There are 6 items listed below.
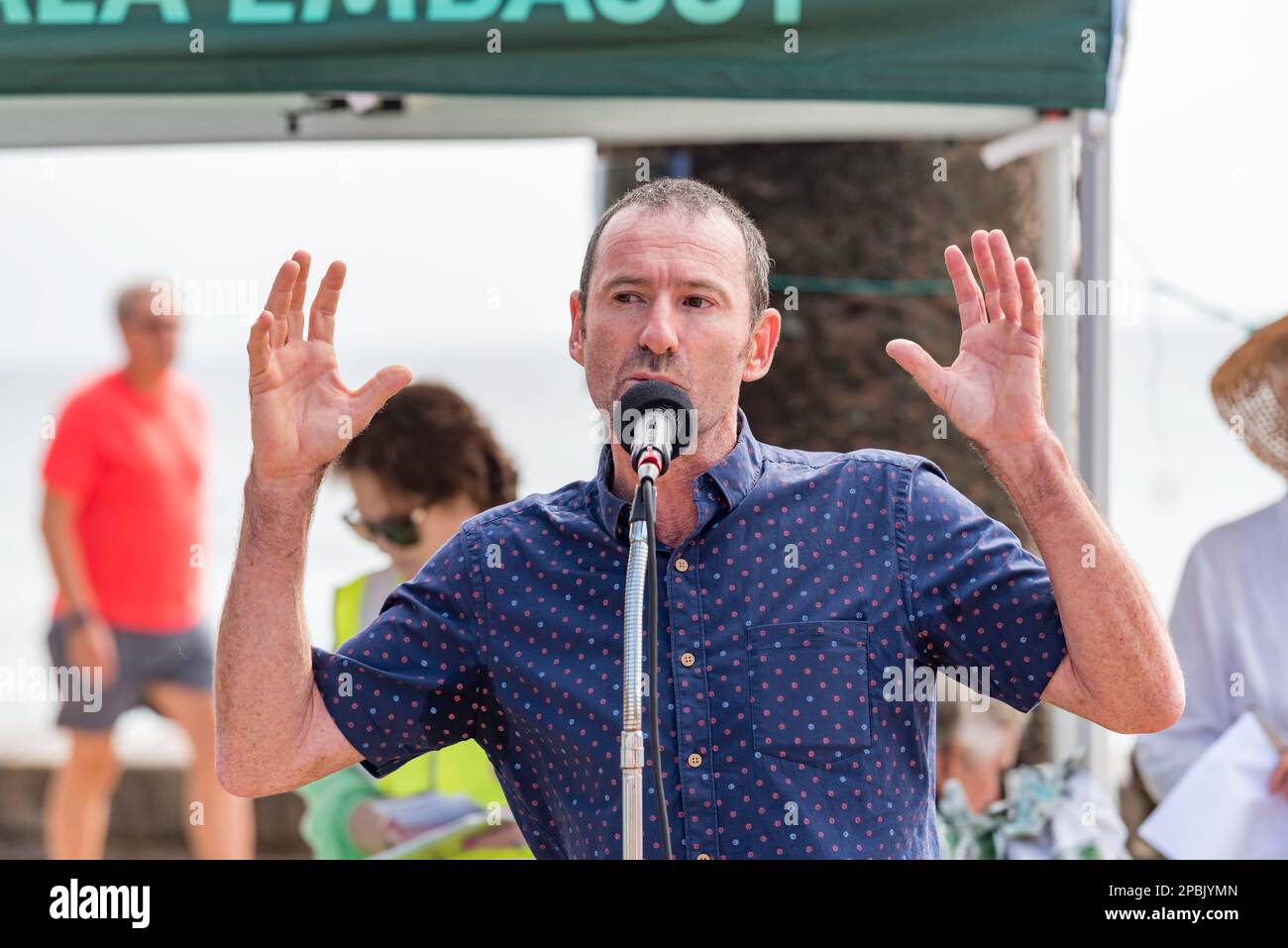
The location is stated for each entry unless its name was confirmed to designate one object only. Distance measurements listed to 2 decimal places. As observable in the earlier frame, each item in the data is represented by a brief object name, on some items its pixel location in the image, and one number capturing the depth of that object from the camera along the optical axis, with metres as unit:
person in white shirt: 3.76
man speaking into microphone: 2.06
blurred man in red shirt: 5.25
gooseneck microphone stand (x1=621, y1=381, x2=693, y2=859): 1.68
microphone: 1.87
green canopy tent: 3.33
